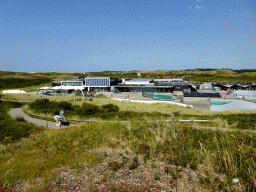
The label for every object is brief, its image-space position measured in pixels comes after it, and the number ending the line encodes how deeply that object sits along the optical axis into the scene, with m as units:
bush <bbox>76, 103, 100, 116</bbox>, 23.75
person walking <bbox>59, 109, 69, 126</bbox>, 16.70
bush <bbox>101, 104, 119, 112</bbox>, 27.53
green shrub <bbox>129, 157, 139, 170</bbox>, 6.85
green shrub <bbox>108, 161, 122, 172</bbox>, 6.86
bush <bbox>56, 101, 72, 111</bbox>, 27.03
